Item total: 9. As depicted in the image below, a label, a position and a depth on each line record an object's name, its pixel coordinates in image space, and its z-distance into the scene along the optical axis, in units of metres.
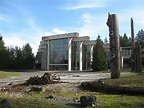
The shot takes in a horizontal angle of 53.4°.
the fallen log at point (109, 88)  6.58
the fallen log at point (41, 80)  10.43
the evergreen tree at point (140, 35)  79.81
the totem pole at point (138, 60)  19.46
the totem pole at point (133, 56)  21.61
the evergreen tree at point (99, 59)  36.44
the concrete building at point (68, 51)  47.96
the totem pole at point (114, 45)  10.42
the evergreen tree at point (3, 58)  50.81
